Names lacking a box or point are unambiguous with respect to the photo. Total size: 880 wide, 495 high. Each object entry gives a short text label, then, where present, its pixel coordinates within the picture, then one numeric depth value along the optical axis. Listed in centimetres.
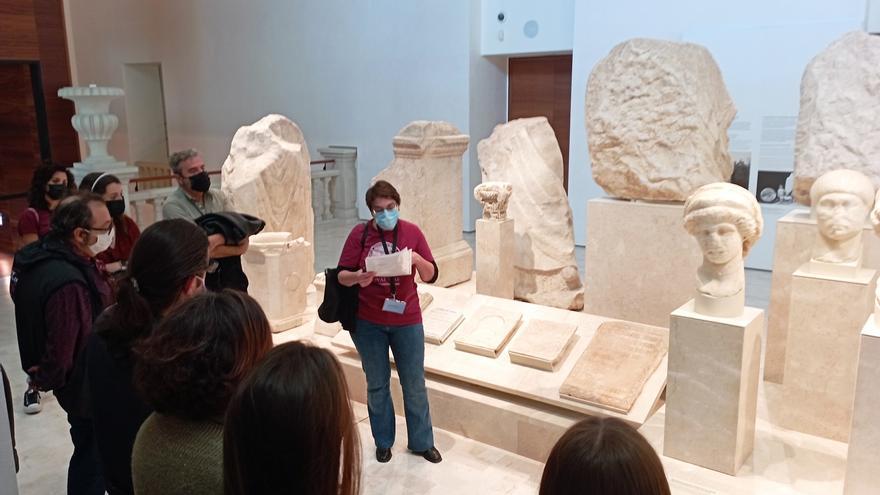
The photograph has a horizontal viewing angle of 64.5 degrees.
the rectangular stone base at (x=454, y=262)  621
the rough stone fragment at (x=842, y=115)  421
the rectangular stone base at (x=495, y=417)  397
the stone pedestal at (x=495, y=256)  557
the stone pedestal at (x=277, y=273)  533
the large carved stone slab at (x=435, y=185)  607
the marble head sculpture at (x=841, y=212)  349
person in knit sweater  151
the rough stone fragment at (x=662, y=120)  468
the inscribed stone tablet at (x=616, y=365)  385
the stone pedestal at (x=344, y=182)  1127
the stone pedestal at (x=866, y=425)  283
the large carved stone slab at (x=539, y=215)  607
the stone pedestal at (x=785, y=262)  407
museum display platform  326
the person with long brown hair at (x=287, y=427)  130
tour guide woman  358
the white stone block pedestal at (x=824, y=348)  350
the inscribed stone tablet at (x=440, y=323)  466
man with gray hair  429
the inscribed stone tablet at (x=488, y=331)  447
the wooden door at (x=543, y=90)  994
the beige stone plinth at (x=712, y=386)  318
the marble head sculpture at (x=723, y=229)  307
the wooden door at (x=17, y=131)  1070
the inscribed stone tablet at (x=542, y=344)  421
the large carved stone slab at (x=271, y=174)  542
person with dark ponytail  196
